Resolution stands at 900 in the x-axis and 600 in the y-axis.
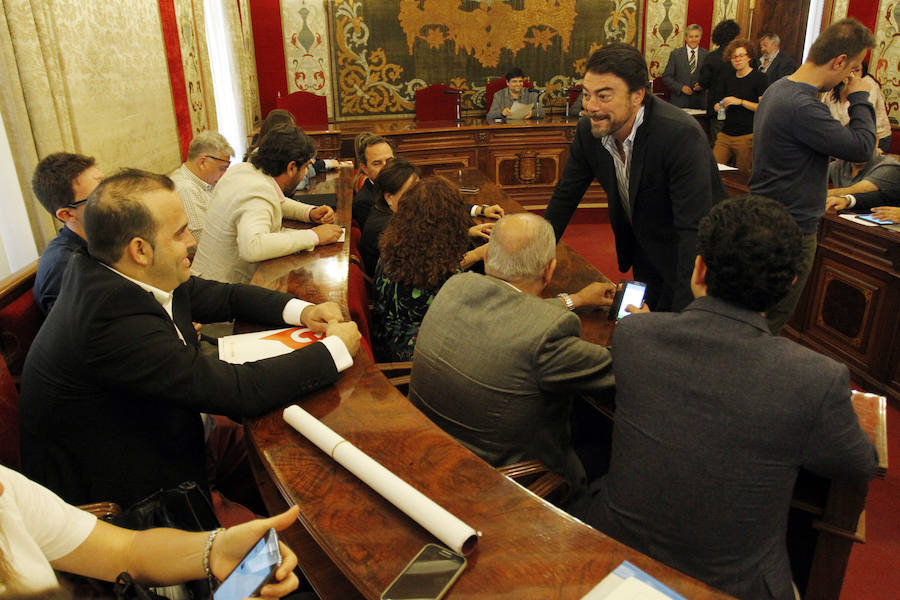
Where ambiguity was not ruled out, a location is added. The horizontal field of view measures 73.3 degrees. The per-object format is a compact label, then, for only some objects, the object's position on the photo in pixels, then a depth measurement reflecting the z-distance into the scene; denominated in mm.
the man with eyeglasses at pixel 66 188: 2086
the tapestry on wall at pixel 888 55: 5578
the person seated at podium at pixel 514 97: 6980
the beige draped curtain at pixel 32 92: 2145
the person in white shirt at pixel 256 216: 2477
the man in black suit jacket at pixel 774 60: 6469
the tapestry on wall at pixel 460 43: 7703
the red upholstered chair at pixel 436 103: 7496
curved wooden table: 908
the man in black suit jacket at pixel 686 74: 7473
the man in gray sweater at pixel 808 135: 2330
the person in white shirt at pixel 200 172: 3574
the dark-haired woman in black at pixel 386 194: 3025
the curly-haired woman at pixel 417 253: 2291
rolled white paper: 948
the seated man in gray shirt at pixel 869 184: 3406
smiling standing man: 2135
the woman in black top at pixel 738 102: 5977
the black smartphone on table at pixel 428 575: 868
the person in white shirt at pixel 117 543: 1041
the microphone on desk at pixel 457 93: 7278
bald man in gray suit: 1481
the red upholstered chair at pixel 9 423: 1586
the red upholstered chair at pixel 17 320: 1889
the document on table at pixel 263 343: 1577
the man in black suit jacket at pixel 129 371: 1317
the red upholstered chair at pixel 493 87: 7656
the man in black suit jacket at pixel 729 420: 1134
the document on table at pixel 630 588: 864
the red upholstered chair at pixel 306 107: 7090
